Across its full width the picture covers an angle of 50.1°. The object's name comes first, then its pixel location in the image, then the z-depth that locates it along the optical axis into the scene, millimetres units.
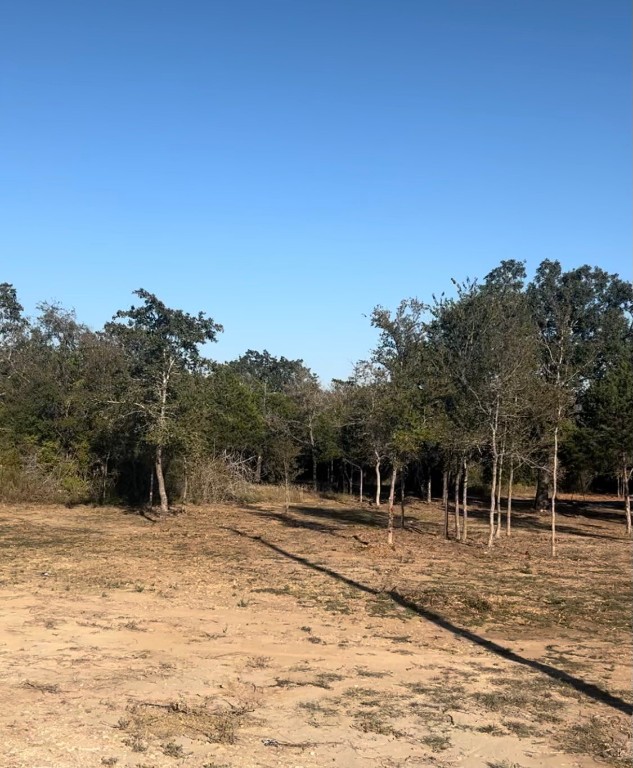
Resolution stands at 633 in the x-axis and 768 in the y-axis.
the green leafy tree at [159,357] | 25781
